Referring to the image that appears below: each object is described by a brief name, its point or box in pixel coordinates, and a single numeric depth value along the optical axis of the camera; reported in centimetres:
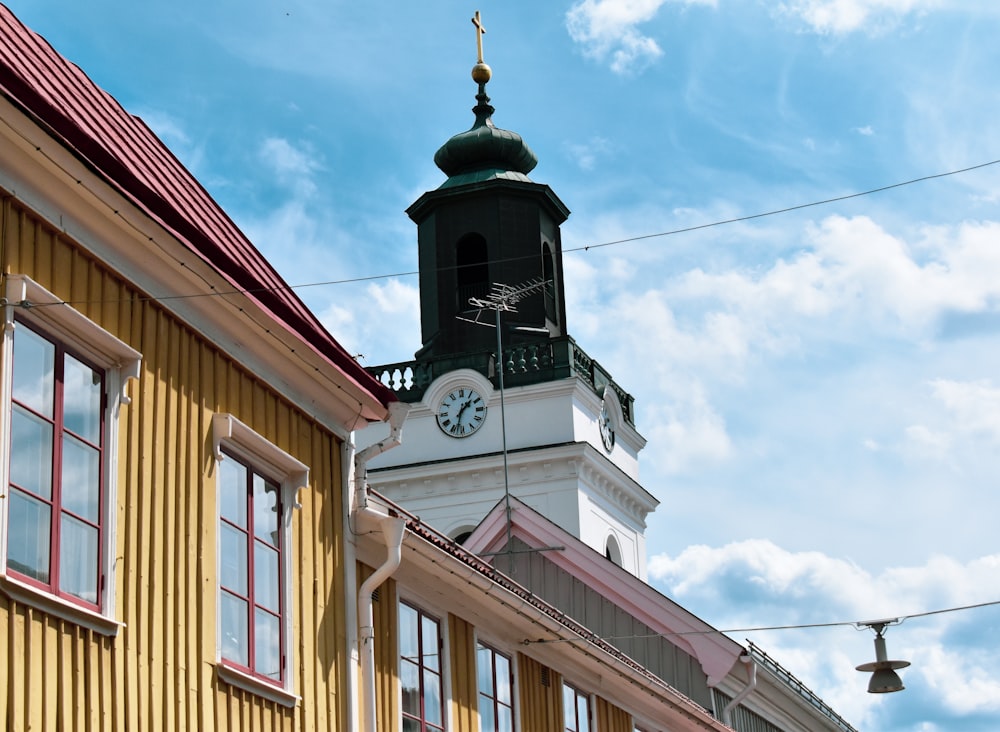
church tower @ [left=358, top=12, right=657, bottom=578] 4303
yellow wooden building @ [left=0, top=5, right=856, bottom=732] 901
